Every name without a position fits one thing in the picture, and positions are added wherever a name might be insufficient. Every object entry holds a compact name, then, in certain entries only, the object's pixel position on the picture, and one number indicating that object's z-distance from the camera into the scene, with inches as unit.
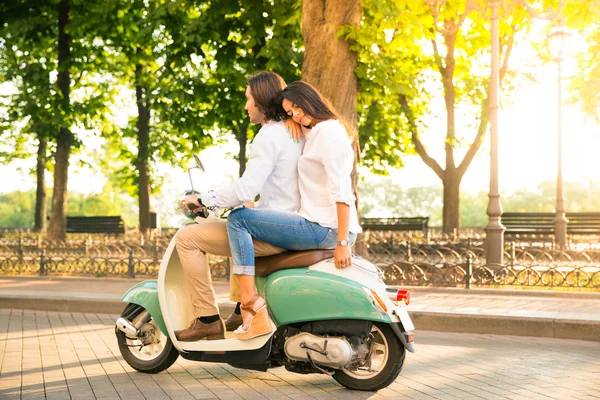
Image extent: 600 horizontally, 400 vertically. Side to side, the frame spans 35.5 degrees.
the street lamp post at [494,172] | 567.8
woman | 225.9
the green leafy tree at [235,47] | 786.8
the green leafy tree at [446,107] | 995.9
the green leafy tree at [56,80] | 980.6
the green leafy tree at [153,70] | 873.5
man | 229.0
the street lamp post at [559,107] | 770.8
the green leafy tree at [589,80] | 1237.1
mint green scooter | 225.0
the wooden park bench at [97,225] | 1052.5
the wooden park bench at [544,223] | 867.4
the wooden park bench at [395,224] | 971.9
